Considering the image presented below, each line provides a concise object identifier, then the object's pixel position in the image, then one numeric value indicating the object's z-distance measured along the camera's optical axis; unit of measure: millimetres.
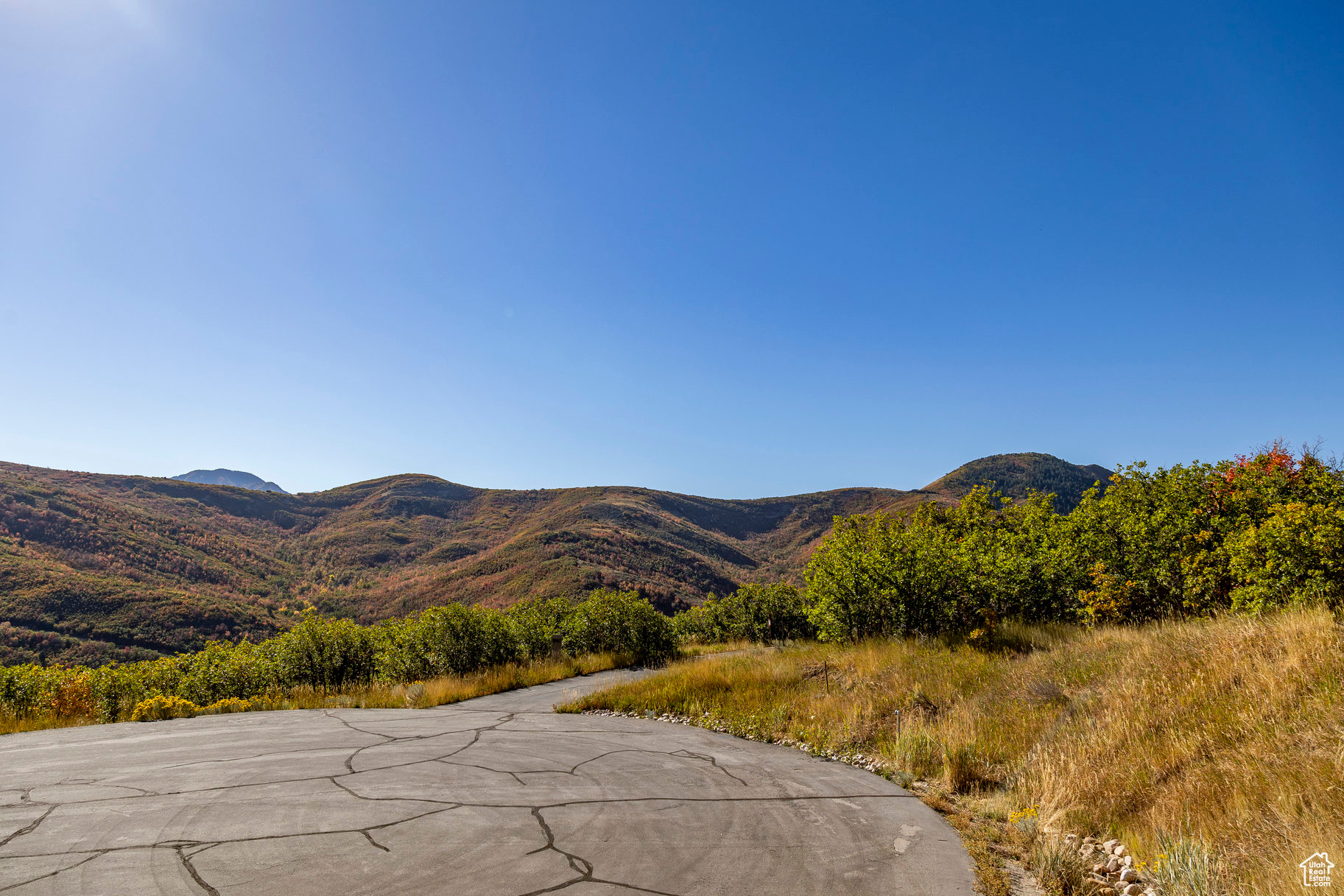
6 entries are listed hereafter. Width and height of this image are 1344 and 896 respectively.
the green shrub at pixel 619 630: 22531
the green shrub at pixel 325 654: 15878
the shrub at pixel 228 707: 11656
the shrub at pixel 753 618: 33062
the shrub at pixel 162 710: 10633
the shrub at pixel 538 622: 21094
